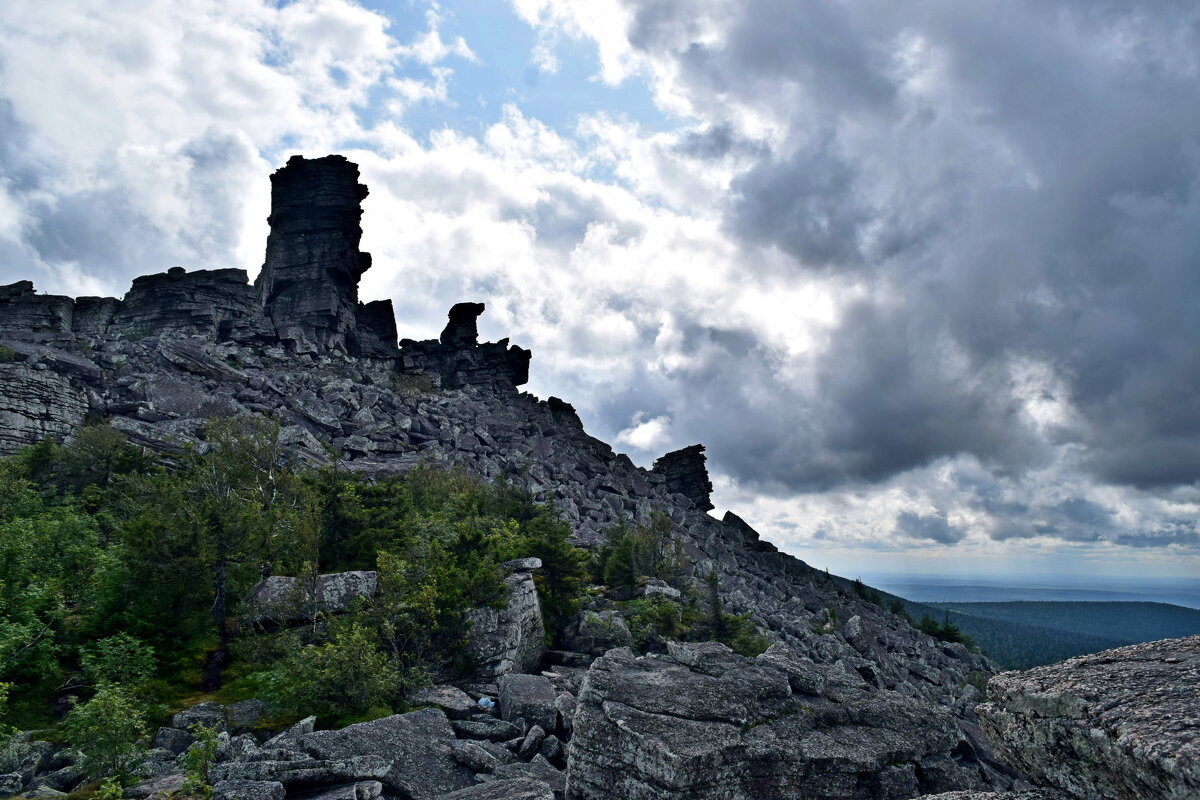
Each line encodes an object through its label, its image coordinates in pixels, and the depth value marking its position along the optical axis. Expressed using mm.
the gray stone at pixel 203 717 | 18344
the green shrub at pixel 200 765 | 12352
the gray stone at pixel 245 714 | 18766
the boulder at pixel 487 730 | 17438
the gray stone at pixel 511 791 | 11797
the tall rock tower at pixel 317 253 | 122938
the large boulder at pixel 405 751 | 14117
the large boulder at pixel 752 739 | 11359
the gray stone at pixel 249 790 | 12180
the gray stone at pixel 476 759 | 15078
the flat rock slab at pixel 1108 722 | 4473
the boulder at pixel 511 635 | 23781
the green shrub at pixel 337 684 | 18734
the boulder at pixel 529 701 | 18334
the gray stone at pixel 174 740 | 16969
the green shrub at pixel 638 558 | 43281
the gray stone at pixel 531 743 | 16250
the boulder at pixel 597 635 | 28672
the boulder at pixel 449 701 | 19484
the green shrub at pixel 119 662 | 20000
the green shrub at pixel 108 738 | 13930
